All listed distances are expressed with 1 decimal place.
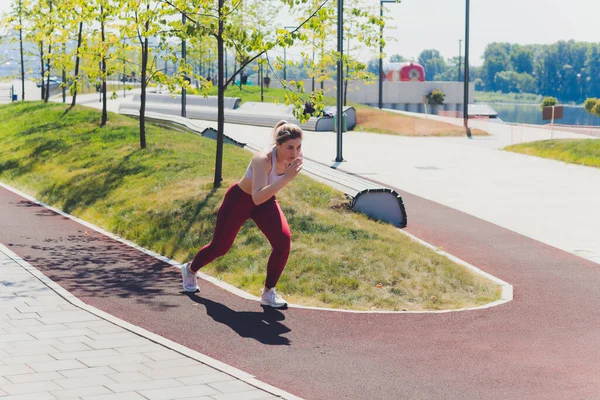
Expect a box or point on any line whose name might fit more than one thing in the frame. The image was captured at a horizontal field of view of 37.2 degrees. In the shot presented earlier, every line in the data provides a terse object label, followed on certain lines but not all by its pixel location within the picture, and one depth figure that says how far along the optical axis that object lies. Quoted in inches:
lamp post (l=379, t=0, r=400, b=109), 1644.4
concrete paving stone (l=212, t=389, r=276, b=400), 232.5
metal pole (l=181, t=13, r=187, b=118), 1493.1
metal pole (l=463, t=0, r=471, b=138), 1695.4
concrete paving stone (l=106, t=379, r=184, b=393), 237.1
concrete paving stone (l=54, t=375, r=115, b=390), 239.1
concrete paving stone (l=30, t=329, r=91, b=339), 288.5
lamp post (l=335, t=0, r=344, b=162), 892.6
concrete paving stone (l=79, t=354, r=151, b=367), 260.4
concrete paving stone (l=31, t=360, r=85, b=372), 253.6
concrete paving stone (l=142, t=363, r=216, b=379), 250.7
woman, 315.3
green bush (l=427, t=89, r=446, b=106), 2800.2
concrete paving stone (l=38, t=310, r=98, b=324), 309.6
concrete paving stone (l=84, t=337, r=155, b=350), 279.0
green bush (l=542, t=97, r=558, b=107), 2308.1
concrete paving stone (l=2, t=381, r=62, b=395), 233.1
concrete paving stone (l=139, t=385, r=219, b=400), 231.5
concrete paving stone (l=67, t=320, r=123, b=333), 299.0
